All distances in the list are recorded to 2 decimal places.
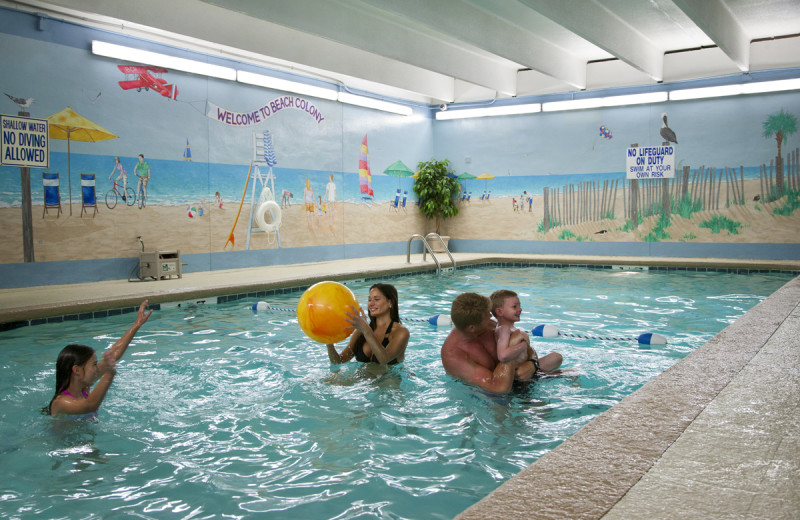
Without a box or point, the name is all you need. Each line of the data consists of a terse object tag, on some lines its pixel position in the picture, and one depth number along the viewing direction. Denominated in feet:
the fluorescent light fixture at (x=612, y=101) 45.16
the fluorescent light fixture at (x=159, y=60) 31.14
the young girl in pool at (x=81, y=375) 11.19
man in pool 12.57
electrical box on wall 31.94
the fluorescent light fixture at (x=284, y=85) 37.99
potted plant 52.44
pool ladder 39.50
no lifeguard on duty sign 45.88
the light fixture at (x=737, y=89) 40.86
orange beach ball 13.16
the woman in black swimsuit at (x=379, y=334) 13.42
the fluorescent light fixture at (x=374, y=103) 45.06
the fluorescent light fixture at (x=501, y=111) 50.01
